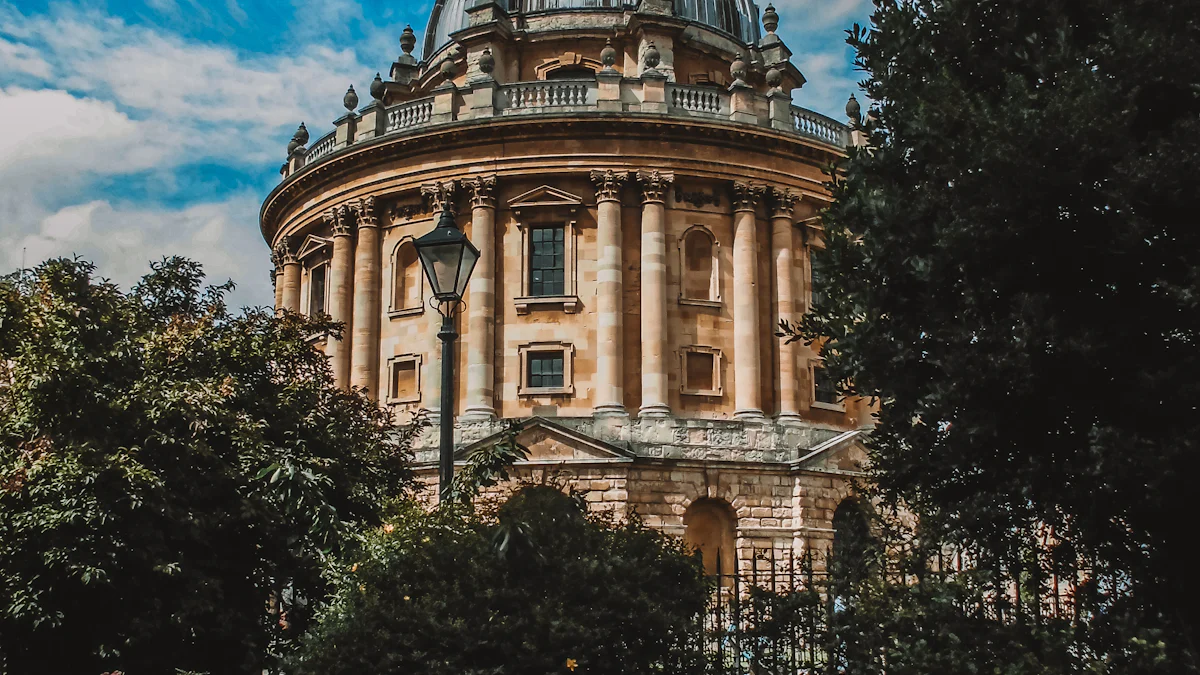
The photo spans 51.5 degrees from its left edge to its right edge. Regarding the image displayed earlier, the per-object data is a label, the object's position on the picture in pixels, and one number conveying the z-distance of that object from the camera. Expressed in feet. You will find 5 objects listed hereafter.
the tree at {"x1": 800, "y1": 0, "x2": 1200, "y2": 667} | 28.91
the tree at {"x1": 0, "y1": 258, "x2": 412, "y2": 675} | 44.06
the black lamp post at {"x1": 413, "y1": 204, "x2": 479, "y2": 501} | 37.99
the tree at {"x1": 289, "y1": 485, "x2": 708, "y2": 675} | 33.71
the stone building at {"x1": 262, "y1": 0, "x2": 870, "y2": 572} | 102.32
